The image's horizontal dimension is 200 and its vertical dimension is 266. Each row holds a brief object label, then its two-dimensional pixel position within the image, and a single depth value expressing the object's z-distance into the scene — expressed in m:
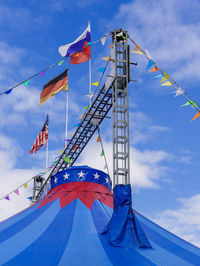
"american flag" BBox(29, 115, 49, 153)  13.39
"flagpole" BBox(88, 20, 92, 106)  9.43
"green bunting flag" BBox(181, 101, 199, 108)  7.71
